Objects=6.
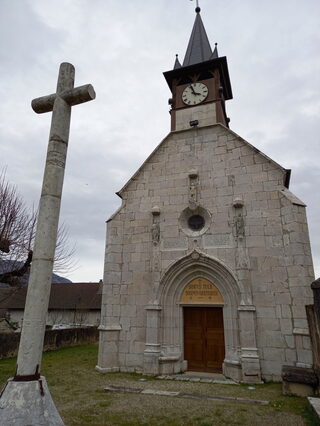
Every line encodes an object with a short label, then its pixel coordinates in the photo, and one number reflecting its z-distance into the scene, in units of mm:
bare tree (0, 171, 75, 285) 11062
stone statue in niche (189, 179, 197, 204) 10477
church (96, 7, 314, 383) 8609
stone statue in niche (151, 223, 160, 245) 10397
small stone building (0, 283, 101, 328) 27969
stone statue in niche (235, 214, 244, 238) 9555
